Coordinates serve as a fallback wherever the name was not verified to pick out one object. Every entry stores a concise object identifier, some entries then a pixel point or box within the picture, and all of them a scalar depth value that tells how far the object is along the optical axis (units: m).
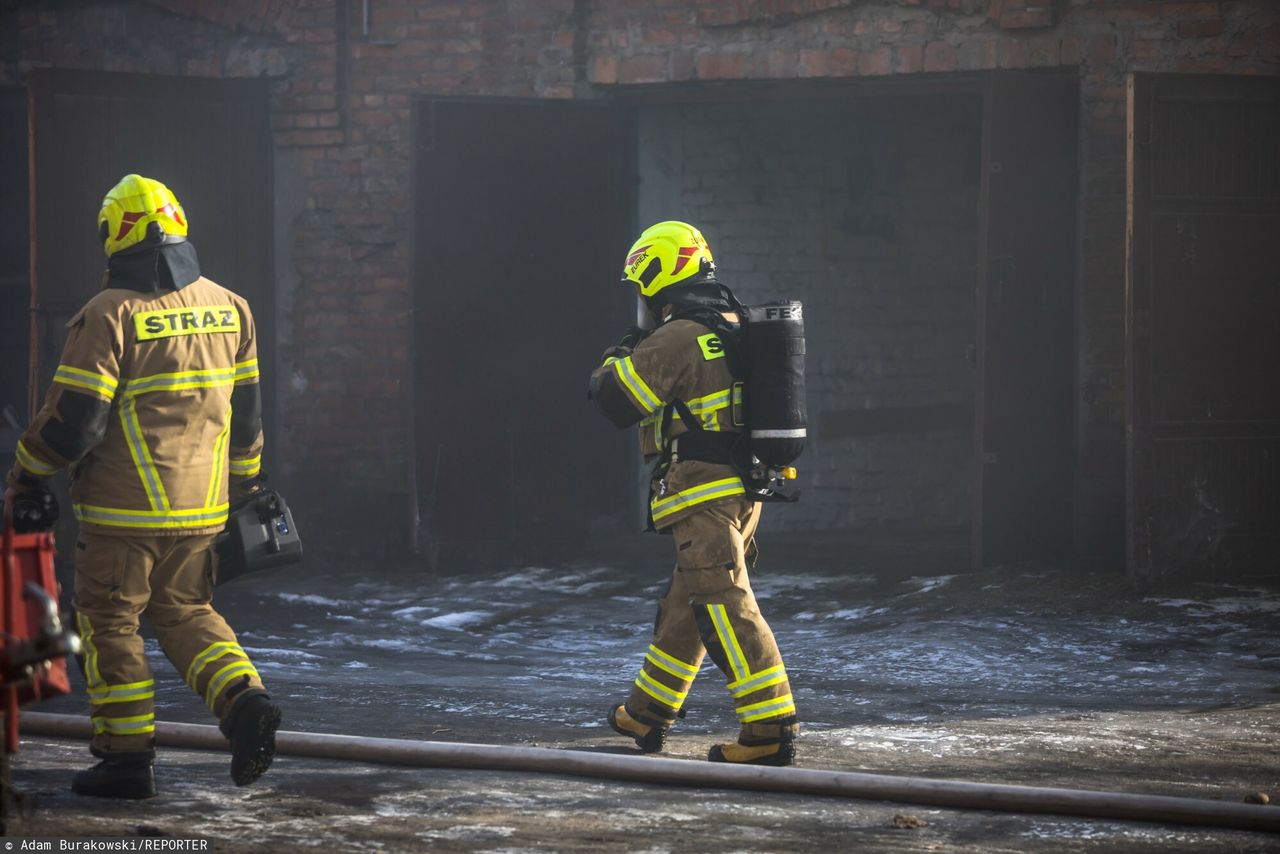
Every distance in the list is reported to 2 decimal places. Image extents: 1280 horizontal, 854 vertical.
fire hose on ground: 8.97
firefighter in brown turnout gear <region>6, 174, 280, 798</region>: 9.52
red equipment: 6.96
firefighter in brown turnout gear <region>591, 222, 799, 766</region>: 10.74
